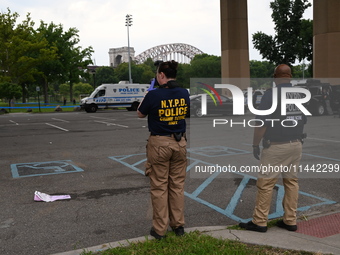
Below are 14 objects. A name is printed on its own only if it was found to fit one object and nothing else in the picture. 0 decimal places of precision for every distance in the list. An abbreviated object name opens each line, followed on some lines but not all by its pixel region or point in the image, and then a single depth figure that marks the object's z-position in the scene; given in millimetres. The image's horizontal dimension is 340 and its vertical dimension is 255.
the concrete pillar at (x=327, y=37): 30297
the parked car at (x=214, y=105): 25438
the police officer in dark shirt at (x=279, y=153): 4469
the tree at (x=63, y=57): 51812
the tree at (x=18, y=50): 43531
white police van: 36531
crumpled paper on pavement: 6248
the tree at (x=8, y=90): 39453
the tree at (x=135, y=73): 123312
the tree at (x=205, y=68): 112312
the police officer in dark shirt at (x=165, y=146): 4281
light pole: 69212
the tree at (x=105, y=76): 118125
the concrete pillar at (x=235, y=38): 35594
